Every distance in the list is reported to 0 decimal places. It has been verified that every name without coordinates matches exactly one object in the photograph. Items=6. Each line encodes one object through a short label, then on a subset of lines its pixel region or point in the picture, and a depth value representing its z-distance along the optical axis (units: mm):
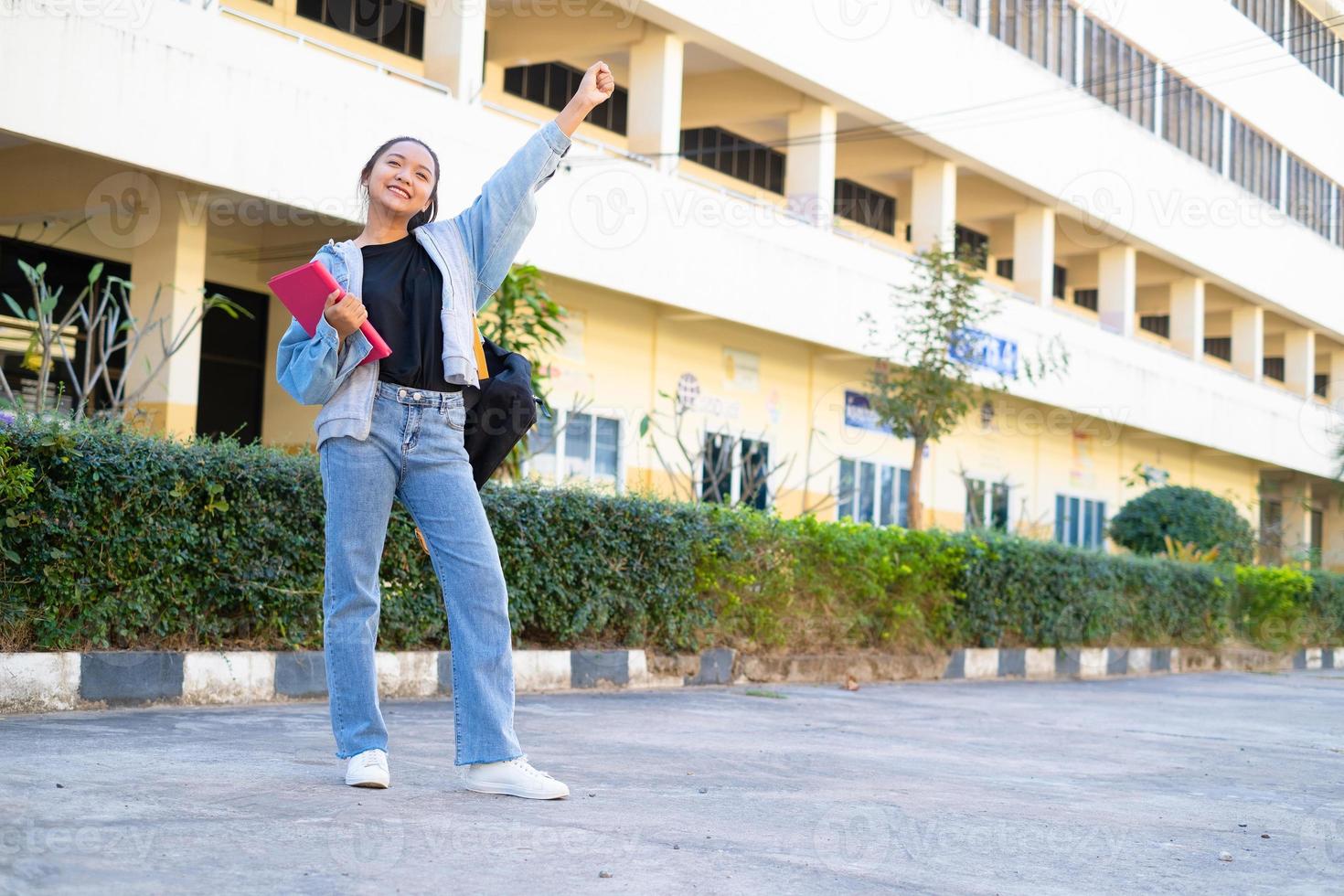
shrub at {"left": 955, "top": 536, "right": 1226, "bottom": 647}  13070
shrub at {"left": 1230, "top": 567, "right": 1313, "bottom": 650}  19250
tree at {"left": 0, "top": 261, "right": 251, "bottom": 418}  8805
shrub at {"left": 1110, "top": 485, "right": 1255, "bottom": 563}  24031
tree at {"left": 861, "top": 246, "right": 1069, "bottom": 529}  15422
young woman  4273
